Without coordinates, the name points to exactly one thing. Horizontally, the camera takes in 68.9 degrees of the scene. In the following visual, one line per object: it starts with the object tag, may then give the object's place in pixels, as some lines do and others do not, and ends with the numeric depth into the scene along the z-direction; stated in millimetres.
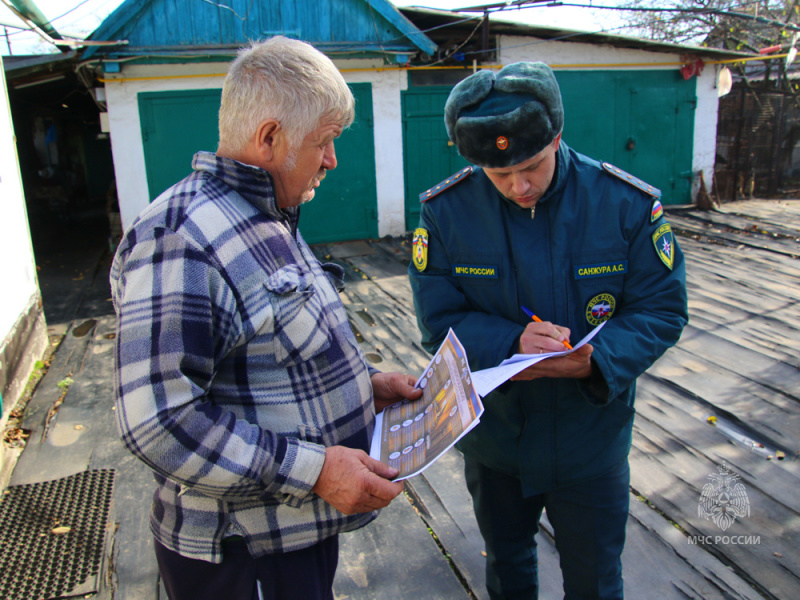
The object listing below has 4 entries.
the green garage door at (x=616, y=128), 9891
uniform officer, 1609
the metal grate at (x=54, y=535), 2600
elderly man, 1148
